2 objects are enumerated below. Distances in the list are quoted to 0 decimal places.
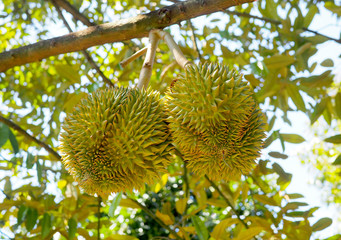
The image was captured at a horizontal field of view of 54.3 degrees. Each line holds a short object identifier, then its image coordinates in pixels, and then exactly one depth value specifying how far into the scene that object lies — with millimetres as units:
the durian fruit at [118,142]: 1292
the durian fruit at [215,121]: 1255
